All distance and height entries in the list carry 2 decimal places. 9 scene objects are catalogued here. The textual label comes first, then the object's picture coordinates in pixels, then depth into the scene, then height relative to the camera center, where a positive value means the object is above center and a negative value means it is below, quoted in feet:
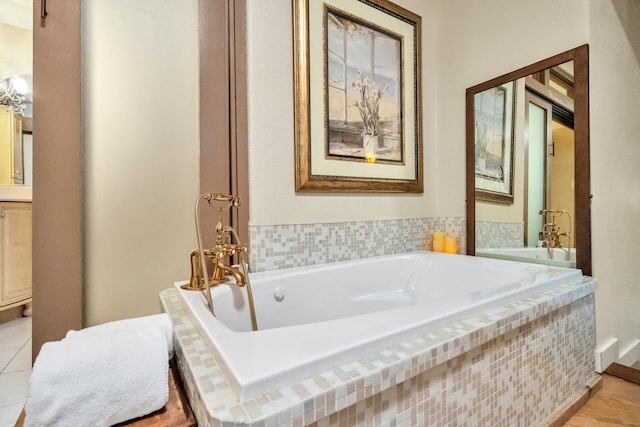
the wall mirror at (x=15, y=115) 8.63 +3.08
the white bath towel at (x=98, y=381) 1.95 -1.19
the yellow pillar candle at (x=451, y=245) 6.66 -0.76
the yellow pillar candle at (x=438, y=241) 6.80 -0.68
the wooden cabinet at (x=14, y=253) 7.33 -1.01
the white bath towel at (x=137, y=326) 2.57 -1.03
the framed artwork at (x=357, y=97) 5.16 +2.31
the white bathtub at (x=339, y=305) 1.96 -1.00
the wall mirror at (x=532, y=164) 4.83 +0.91
